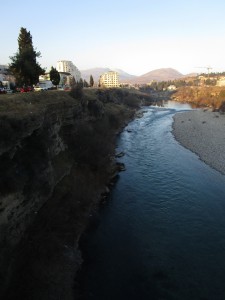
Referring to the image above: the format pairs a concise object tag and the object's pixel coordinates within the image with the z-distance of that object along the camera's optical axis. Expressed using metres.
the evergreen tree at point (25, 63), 33.03
